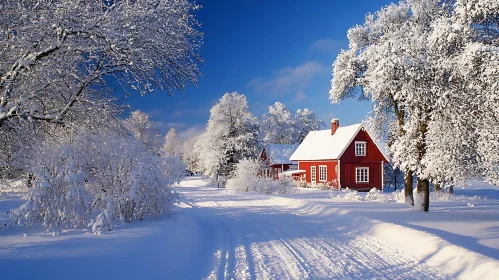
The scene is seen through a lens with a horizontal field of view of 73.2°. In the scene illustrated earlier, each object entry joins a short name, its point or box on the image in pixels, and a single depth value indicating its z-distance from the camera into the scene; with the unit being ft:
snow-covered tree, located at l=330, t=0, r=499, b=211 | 37.22
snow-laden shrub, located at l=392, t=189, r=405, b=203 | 74.83
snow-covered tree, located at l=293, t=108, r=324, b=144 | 245.04
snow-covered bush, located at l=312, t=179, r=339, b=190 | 116.37
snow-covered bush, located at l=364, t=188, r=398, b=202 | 76.23
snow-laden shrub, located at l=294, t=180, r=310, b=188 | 122.83
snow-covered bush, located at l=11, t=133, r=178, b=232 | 27.66
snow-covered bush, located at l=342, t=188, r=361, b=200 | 77.92
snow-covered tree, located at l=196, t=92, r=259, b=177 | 140.46
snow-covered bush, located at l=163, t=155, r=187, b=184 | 40.68
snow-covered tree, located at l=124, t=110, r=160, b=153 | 155.43
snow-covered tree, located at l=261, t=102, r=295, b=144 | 238.48
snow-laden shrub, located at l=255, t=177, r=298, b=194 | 94.02
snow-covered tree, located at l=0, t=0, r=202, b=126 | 21.49
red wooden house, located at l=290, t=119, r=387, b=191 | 118.42
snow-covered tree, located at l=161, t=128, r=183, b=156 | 308.56
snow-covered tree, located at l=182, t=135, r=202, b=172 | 298.86
